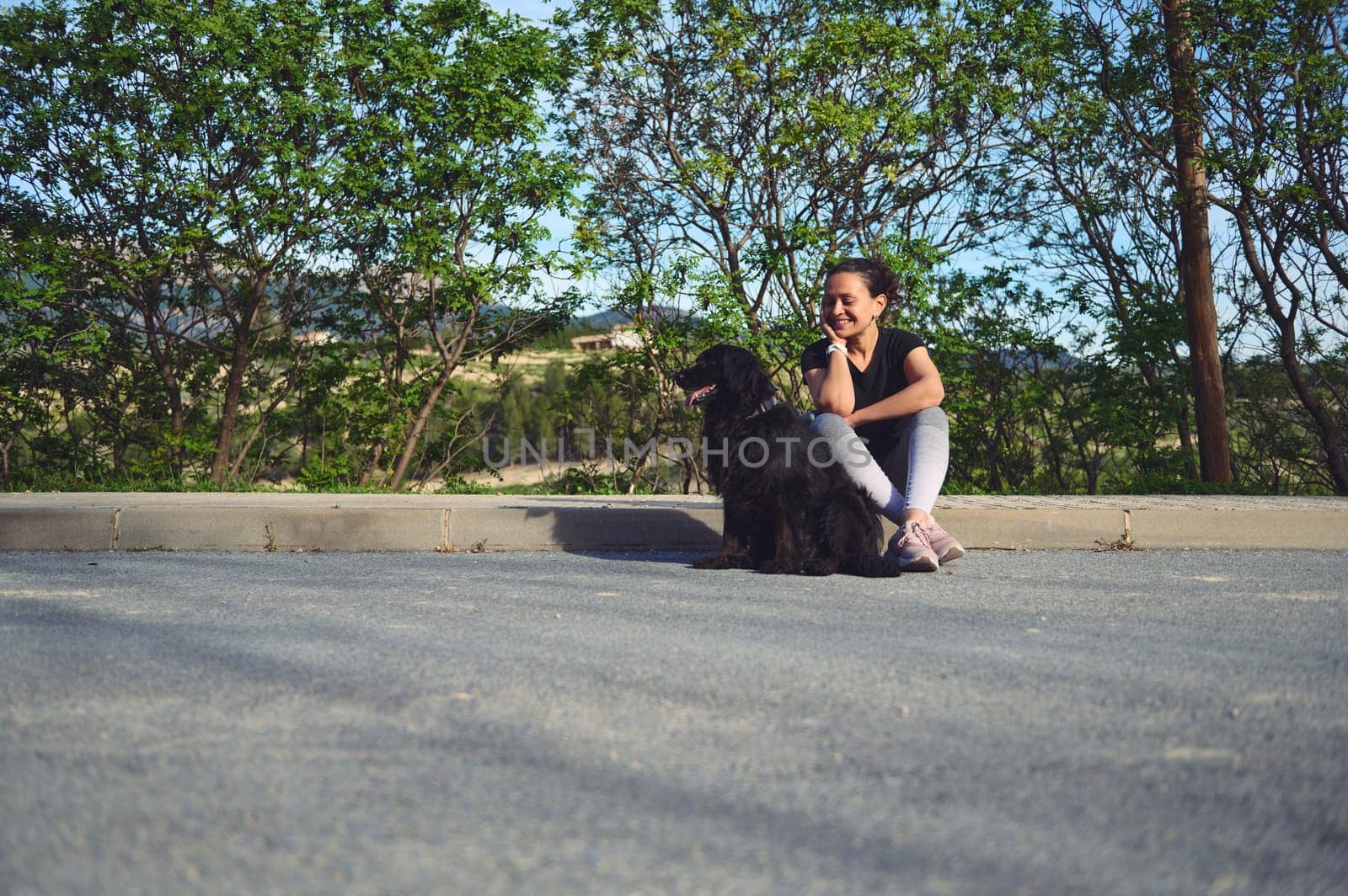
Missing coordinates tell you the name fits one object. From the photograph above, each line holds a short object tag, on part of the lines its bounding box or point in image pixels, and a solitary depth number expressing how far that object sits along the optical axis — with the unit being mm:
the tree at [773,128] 10727
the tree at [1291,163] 10234
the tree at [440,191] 10242
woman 5754
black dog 5500
